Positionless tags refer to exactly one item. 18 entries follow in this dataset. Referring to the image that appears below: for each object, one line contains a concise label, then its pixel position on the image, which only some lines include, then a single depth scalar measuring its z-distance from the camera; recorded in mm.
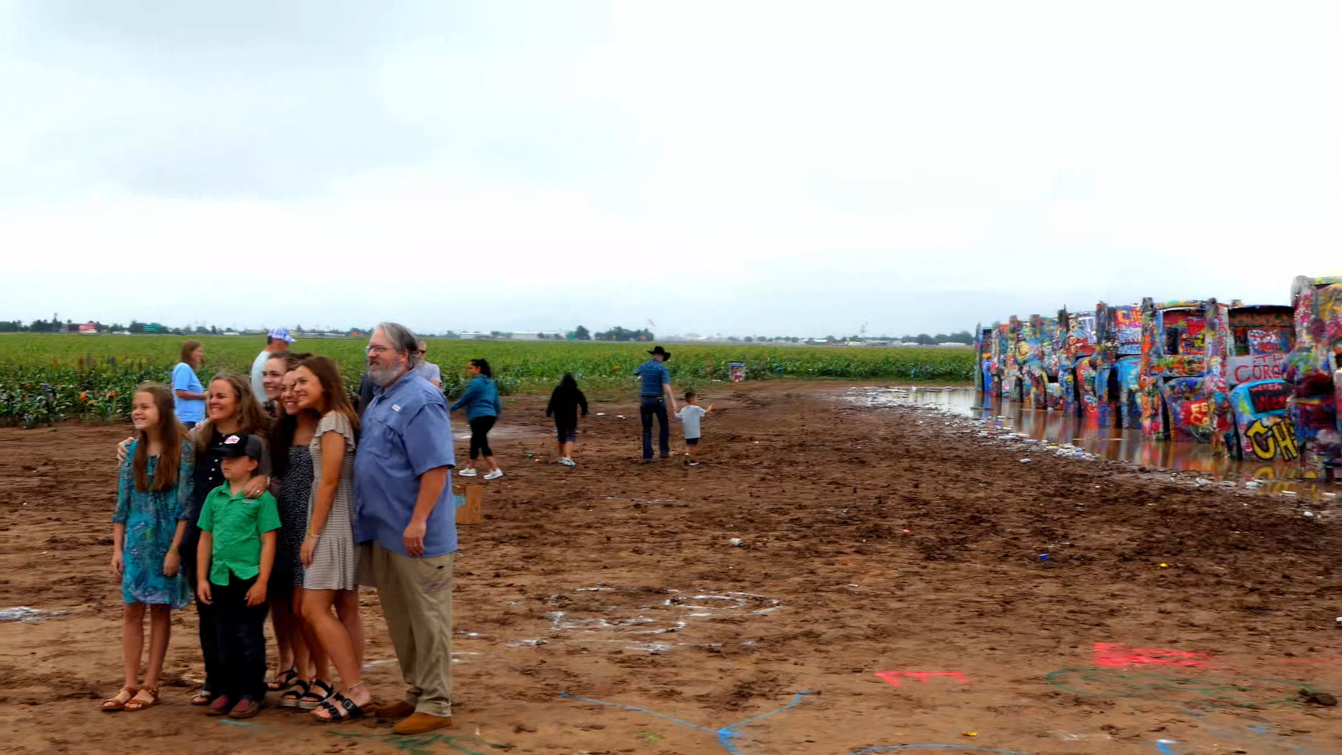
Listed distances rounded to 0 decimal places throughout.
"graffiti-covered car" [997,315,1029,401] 36781
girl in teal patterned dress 5059
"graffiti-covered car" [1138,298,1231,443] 21344
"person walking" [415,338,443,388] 9797
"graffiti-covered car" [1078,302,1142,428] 24984
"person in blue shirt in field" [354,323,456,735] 4789
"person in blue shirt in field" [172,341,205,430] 10227
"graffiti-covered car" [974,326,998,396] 43438
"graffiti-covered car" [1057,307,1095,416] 28944
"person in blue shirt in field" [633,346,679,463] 15461
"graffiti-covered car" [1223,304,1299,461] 17672
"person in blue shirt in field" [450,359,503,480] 13461
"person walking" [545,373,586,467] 15266
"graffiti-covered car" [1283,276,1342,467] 14625
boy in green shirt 4898
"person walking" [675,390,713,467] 16312
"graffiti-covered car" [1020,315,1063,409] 33188
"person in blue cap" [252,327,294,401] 9180
